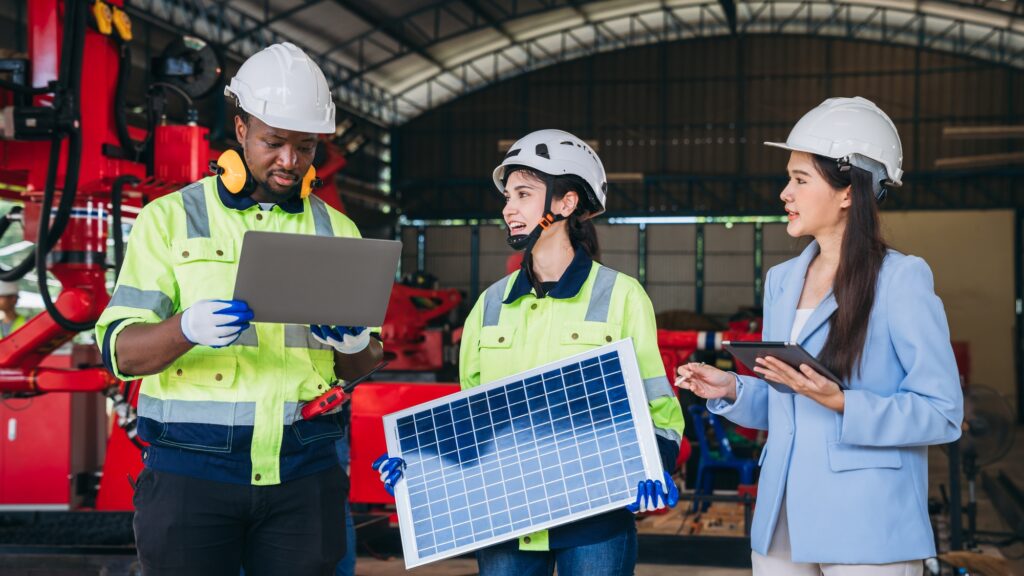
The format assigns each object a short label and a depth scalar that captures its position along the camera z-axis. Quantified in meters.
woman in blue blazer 2.30
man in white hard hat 2.22
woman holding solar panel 2.53
